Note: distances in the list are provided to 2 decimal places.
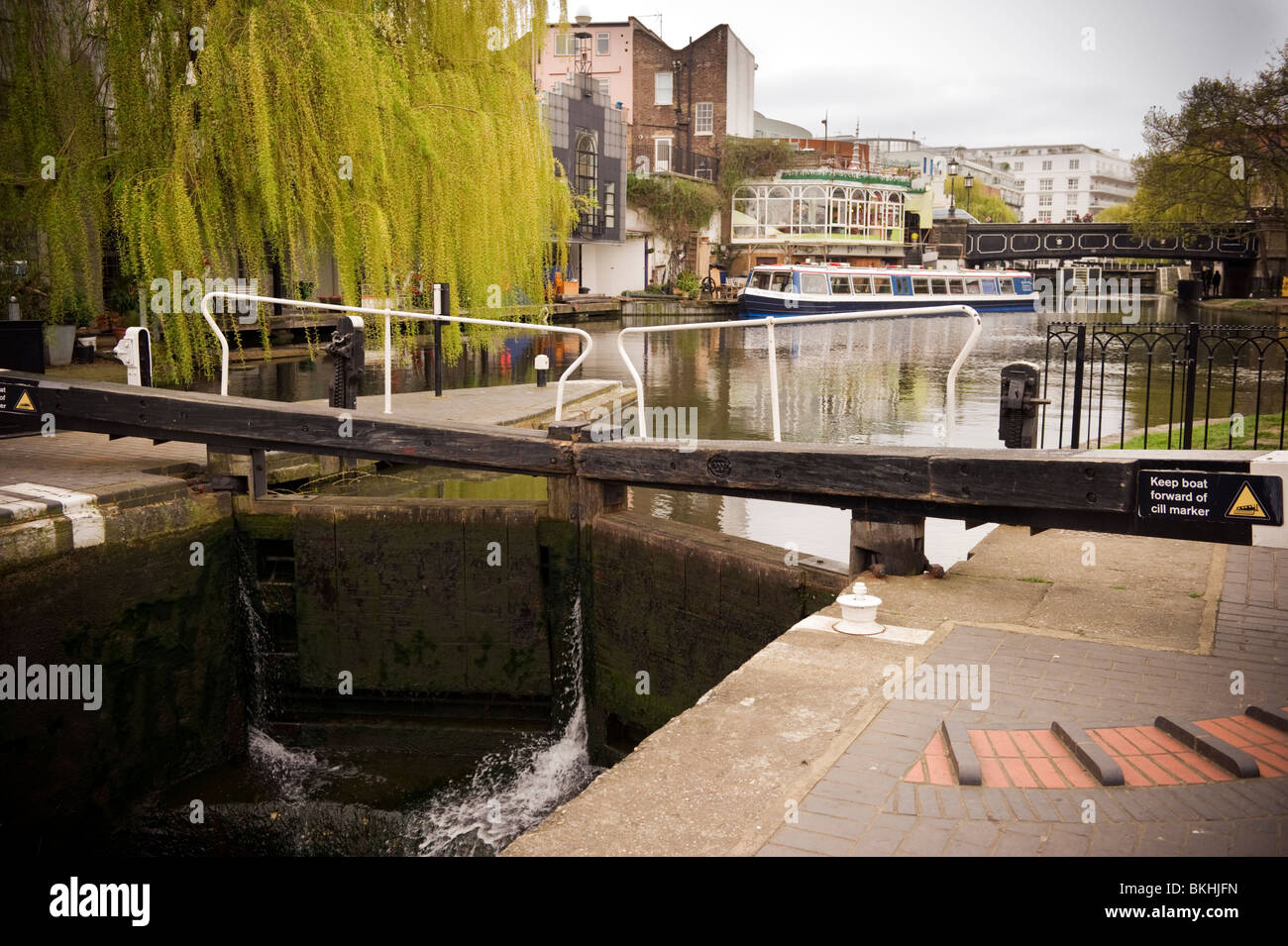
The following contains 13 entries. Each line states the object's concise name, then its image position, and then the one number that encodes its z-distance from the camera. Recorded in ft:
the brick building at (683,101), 213.66
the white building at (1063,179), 574.97
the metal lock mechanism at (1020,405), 22.97
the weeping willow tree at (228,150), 36.19
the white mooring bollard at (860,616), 17.94
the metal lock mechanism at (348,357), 31.71
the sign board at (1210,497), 17.72
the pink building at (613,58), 216.33
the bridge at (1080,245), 218.79
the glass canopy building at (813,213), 213.46
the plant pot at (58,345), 52.75
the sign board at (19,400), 28.84
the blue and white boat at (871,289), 153.17
